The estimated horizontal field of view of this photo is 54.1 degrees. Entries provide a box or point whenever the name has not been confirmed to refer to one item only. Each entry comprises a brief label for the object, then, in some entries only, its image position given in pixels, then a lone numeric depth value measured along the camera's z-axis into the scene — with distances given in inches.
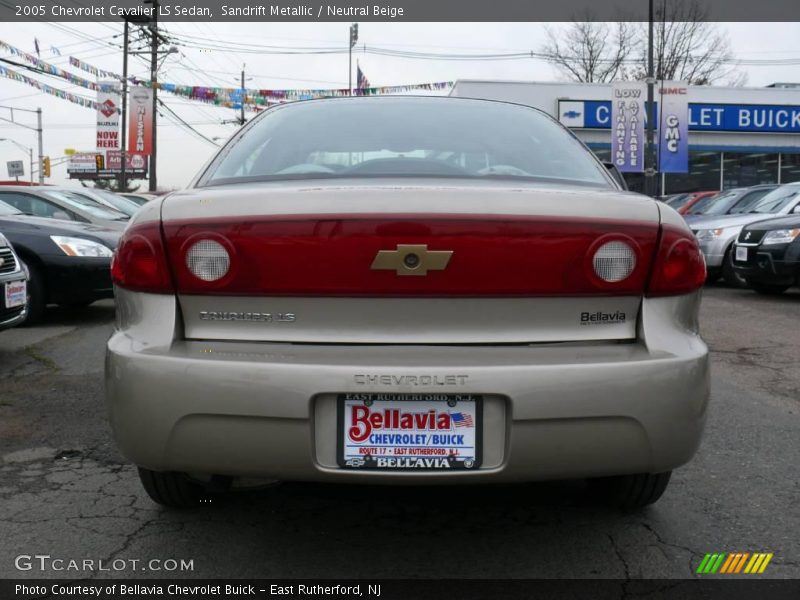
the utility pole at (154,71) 1088.2
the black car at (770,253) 328.8
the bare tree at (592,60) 1595.7
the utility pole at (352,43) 1505.4
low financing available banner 800.9
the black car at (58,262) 268.5
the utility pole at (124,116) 1166.3
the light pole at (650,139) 772.6
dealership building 1006.4
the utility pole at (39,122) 2273.6
